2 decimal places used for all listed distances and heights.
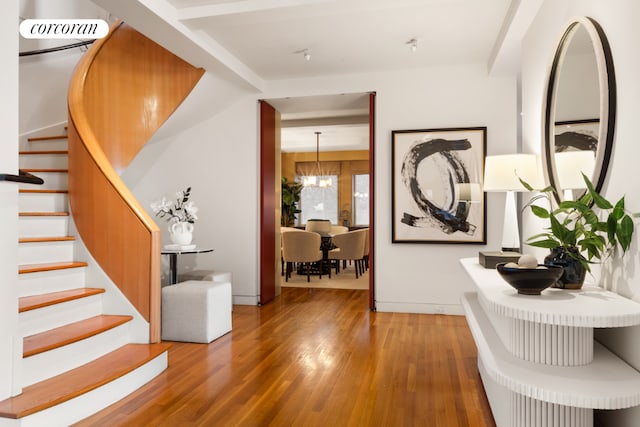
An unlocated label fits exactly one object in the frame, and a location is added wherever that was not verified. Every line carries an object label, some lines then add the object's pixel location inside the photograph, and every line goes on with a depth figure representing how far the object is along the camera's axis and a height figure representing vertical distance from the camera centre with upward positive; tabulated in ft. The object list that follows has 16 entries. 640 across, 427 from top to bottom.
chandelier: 36.60 +1.85
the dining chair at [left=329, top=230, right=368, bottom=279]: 25.63 -2.45
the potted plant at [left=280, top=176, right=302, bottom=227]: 34.40 +0.19
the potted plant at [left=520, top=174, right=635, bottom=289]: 5.93 -0.48
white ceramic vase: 15.23 -1.01
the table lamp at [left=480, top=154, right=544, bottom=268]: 9.76 +0.63
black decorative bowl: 6.09 -1.02
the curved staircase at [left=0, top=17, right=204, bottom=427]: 8.45 -1.50
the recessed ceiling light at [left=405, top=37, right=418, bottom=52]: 14.16 +5.11
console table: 5.13 -2.17
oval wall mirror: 6.81 +1.63
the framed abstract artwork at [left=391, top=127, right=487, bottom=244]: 16.51 +0.67
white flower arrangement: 15.55 -0.23
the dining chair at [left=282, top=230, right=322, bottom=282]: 24.06 -2.34
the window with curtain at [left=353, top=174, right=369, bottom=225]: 40.37 +0.40
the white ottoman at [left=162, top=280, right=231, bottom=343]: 12.97 -3.21
